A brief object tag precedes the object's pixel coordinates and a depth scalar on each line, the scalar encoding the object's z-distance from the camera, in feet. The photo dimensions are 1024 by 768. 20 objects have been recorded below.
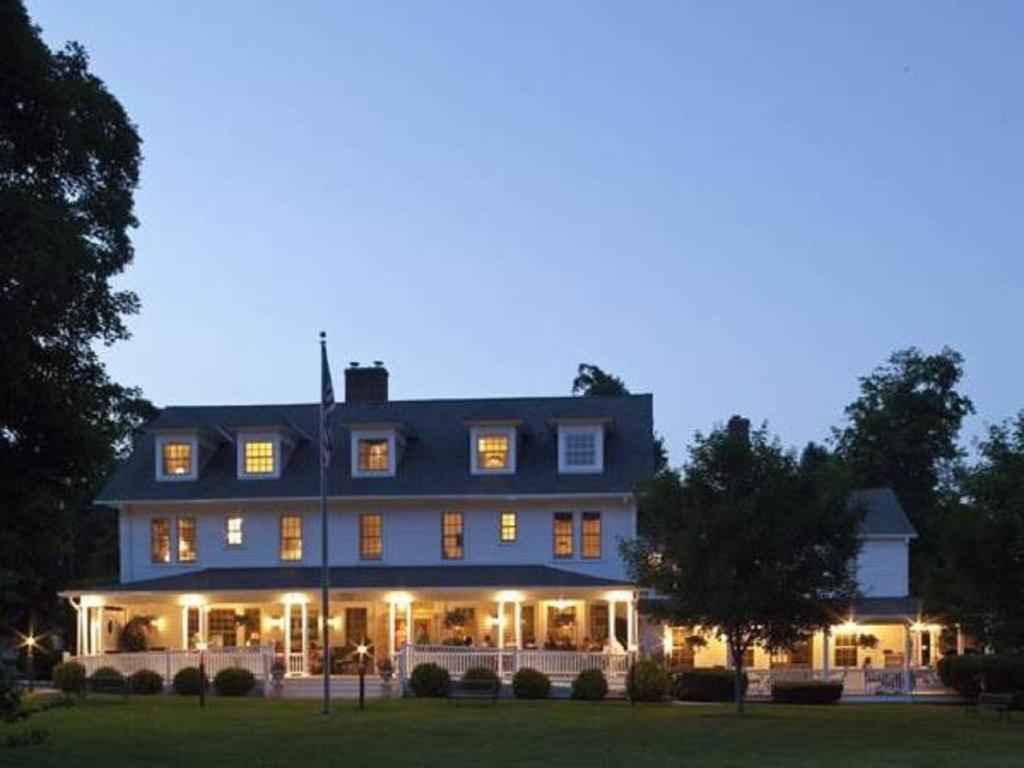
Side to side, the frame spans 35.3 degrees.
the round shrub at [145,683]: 146.10
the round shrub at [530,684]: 142.51
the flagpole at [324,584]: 118.32
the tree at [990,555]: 112.47
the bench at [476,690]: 134.10
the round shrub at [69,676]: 141.59
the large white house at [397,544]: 157.79
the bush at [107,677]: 137.18
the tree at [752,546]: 122.62
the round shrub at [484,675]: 135.25
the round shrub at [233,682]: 144.97
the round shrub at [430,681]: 142.20
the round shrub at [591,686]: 141.79
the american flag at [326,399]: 122.62
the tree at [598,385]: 275.80
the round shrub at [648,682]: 140.46
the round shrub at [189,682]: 144.36
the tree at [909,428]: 248.11
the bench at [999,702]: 125.08
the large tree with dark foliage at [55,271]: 59.11
